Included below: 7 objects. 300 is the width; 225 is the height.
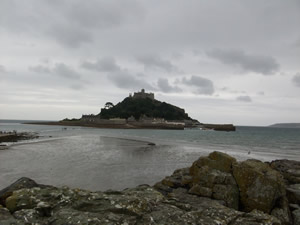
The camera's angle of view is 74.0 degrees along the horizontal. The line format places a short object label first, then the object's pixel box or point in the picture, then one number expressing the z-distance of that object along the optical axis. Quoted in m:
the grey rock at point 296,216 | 8.00
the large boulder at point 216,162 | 10.62
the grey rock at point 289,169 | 13.34
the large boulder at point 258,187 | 8.48
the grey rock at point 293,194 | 9.73
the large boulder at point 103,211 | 4.82
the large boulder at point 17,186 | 6.22
